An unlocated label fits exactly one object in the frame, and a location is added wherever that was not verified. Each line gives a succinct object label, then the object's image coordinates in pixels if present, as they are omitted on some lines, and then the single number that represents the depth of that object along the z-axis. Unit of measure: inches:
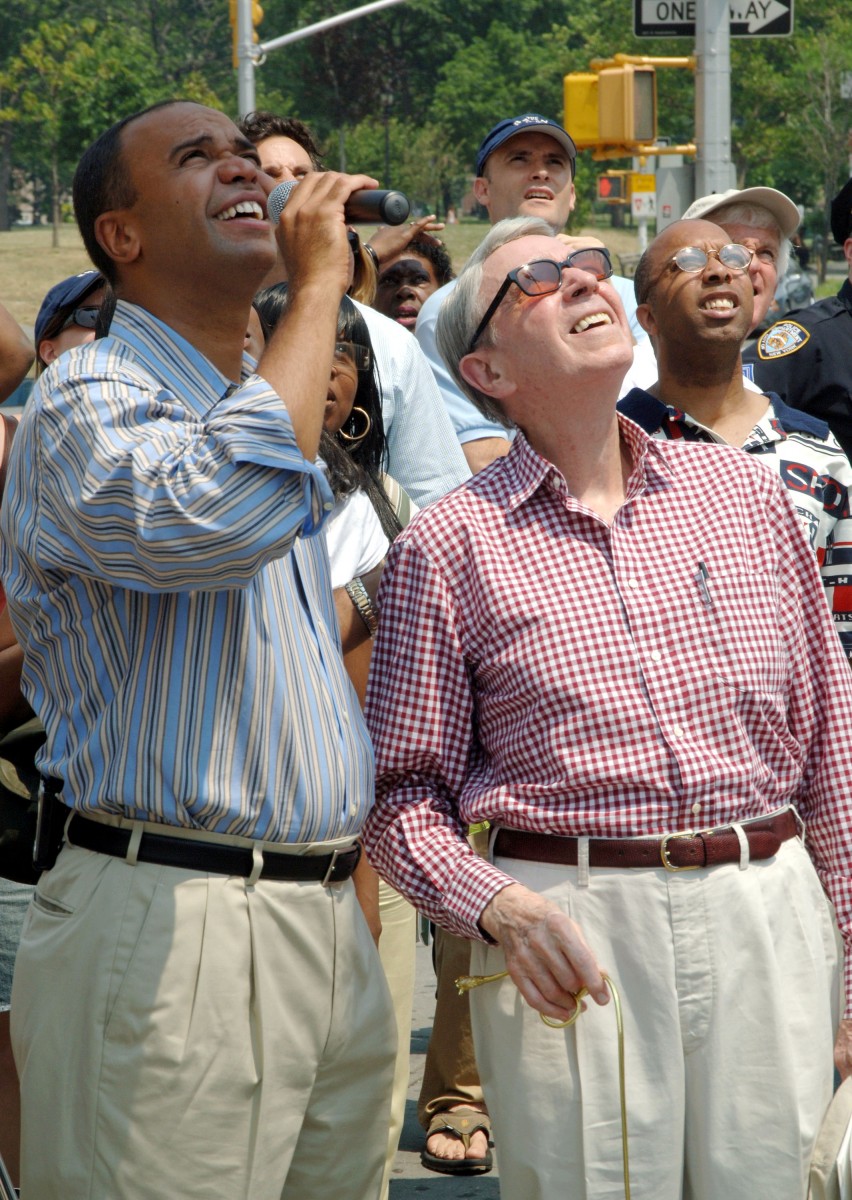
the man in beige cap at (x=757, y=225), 175.3
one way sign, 416.8
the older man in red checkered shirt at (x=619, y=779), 96.6
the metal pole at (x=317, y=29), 835.3
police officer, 171.0
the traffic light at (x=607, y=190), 1120.0
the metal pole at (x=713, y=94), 407.2
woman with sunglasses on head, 125.8
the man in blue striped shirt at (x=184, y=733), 86.0
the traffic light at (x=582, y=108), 506.3
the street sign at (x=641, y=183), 963.3
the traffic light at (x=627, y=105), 490.3
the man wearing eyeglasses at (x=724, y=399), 140.8
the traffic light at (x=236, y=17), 888.9
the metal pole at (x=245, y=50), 884.0
